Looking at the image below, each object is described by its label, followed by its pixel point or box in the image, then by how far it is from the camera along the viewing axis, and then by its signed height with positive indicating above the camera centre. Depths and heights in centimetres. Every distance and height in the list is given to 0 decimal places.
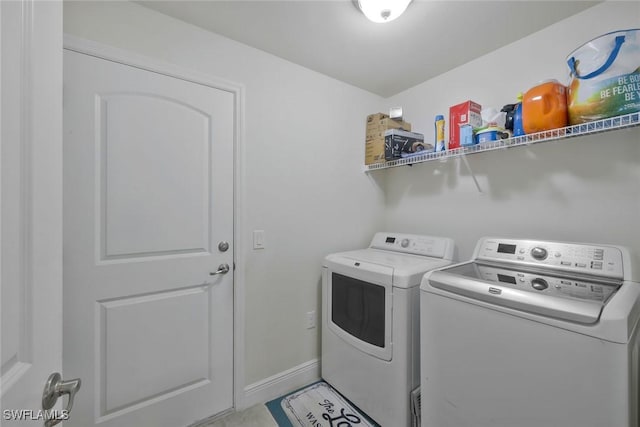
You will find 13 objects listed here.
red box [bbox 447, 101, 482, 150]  160 +59
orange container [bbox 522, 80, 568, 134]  126 +52
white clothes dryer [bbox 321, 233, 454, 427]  140 -66
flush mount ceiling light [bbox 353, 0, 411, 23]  127 +101
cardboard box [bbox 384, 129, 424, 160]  198 +54
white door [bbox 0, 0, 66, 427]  43 +1
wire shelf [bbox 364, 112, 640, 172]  106 +38
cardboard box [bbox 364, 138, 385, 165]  213 +52
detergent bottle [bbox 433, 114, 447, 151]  176 +54
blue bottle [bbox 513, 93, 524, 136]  141 +50
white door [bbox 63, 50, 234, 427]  126 -17
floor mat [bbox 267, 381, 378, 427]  158 -126
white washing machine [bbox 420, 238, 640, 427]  82 -46
